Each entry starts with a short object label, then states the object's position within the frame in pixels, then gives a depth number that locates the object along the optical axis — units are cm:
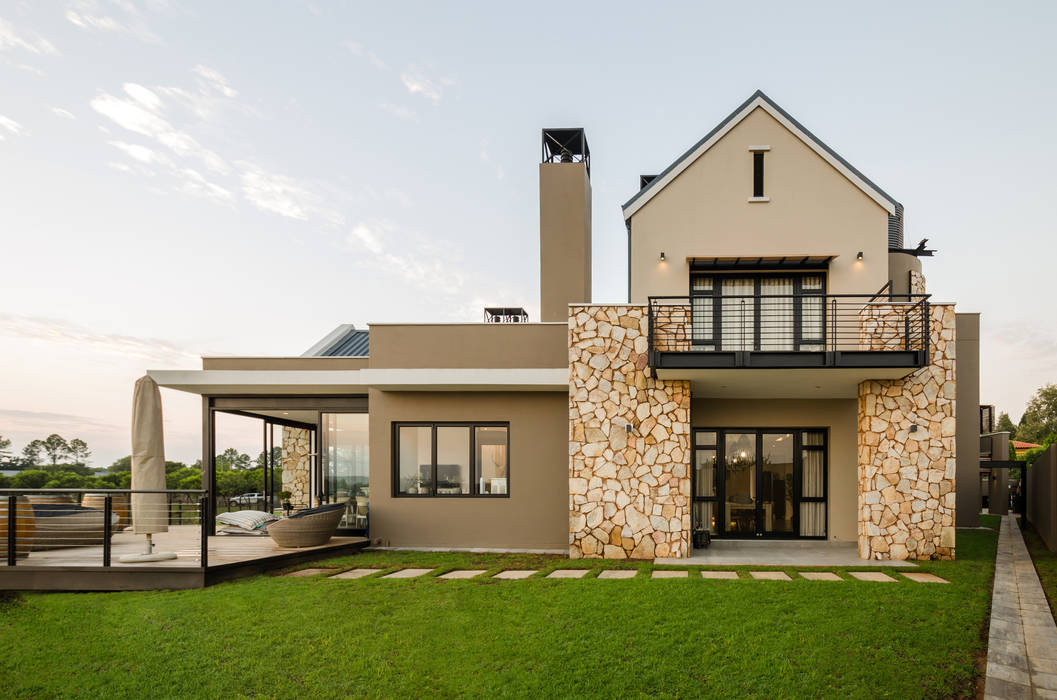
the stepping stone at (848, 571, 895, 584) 869
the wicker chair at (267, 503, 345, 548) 1071
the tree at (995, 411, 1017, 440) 6747
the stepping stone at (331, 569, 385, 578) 916
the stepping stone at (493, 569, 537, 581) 912
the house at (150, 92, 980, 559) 1114
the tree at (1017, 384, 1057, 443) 5666
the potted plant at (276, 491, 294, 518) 1345
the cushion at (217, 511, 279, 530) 1245
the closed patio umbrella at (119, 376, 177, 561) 901
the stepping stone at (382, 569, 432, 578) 914
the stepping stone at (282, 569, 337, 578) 921
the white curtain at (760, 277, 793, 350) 1209
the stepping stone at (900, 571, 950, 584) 859
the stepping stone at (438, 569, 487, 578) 913
